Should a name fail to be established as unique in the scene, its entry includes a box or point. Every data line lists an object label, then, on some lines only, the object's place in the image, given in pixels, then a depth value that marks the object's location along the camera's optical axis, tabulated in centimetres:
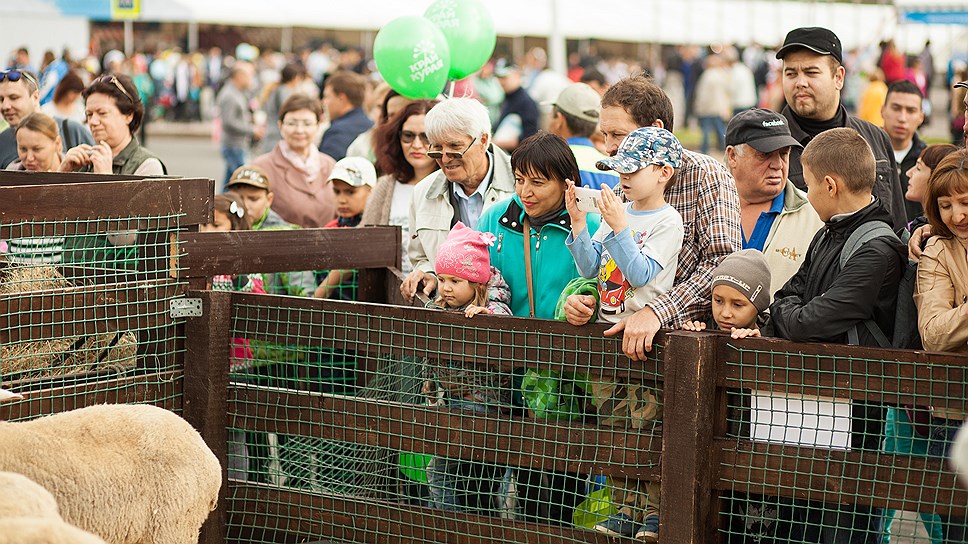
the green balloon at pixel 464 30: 762
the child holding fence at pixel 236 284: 510
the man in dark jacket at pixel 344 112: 980
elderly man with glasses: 505
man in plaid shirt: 407
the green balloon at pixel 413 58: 680
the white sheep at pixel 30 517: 267
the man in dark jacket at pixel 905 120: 776
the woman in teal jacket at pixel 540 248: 444
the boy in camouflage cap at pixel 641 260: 411
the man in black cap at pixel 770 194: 473
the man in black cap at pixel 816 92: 543
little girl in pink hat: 453
